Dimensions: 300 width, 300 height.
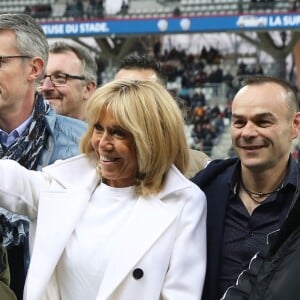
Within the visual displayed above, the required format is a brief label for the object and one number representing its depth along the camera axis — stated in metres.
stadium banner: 16.70
